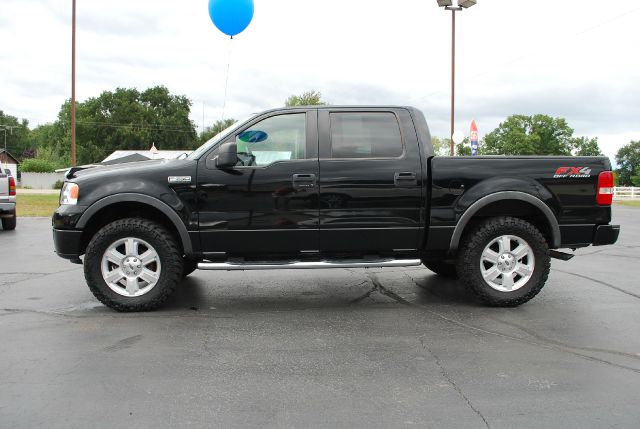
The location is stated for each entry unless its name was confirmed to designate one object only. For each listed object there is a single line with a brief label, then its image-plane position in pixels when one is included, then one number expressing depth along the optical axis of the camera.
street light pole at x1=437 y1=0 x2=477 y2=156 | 19.57
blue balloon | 9.14
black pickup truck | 5.12
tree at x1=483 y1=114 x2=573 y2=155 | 87.50
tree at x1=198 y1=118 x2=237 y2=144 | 82.62
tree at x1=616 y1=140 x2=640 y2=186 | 114.06
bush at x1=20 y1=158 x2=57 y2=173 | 58.27
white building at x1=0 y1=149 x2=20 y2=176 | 96.97
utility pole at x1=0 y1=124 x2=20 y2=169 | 98.85
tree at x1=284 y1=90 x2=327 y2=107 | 47.84
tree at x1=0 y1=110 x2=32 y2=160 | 120.00
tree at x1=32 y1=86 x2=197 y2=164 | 75.75
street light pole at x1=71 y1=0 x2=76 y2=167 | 22.81
